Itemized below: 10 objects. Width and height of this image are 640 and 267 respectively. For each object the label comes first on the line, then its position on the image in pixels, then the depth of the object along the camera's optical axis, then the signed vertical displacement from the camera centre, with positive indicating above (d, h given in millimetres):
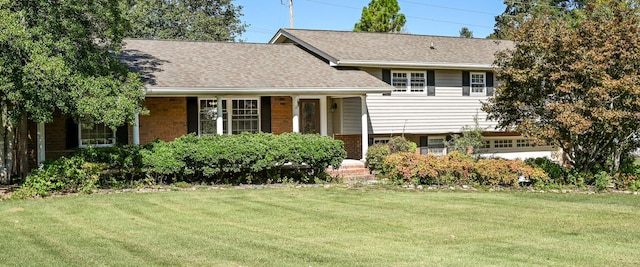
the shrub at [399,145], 18609 -517
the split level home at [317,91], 17406 +1182
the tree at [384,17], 33812 +6356
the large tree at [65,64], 11898 +1409
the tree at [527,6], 52841 +11217
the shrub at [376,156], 18016 -836
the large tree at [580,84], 14750 +1124
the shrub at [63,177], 13203 -1067
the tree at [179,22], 34875 +6646
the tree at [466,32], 63300 +10177
